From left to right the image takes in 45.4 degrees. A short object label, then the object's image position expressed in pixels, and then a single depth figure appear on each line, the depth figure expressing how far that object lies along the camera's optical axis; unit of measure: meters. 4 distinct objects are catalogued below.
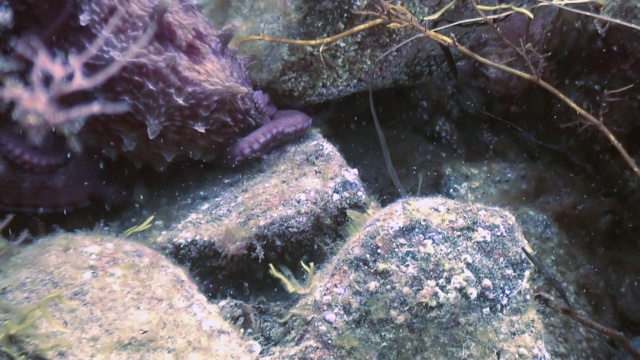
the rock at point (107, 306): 0.70
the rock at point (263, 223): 0.88
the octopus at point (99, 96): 0.85
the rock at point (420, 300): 0.76
